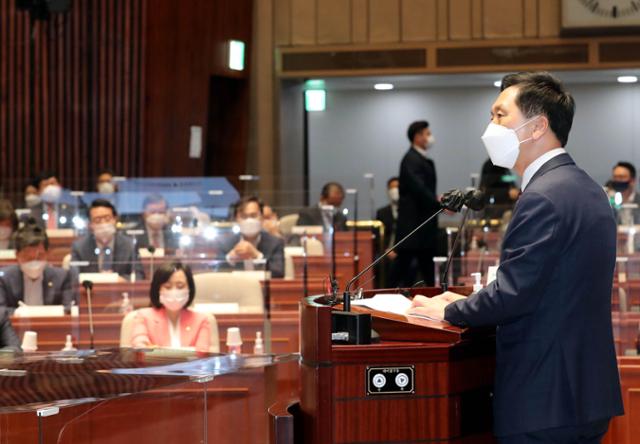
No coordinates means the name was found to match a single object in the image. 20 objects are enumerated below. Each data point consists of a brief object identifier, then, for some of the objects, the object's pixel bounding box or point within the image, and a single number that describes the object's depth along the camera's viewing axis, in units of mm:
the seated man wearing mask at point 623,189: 12673
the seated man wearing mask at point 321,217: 13480
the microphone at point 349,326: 4201
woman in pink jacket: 8540
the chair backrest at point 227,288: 9728
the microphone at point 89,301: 9488
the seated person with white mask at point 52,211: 14577
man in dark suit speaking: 4098
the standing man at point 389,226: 15502
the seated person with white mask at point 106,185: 16451
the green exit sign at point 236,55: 20678
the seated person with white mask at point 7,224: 12589
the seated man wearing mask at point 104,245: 12041
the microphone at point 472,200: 4555
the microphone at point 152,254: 10950
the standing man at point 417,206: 13766
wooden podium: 4138
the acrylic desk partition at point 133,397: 4287
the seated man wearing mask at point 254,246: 12018
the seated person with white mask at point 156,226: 13046
